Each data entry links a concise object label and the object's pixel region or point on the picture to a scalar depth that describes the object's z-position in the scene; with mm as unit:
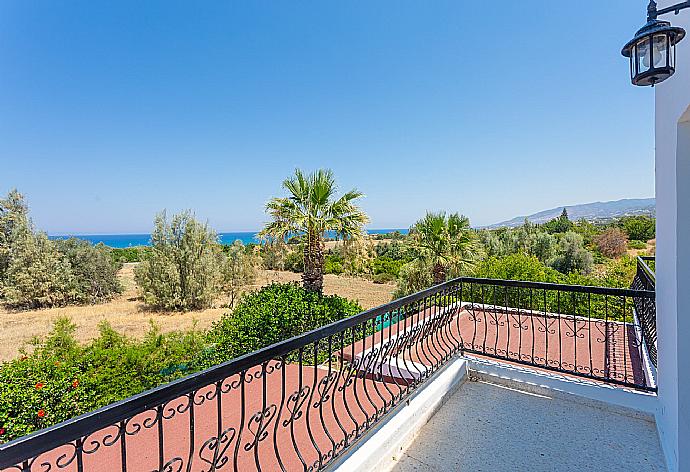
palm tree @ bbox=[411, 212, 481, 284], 8453
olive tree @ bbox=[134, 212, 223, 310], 12516
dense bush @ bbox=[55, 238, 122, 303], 14289
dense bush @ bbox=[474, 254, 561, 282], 7887
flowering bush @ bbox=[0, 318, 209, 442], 3910
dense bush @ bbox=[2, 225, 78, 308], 12727
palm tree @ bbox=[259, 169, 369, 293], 7238
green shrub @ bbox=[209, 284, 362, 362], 5938
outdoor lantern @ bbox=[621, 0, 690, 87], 1471
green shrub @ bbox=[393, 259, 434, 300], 8969
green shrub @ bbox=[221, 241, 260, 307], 14031
